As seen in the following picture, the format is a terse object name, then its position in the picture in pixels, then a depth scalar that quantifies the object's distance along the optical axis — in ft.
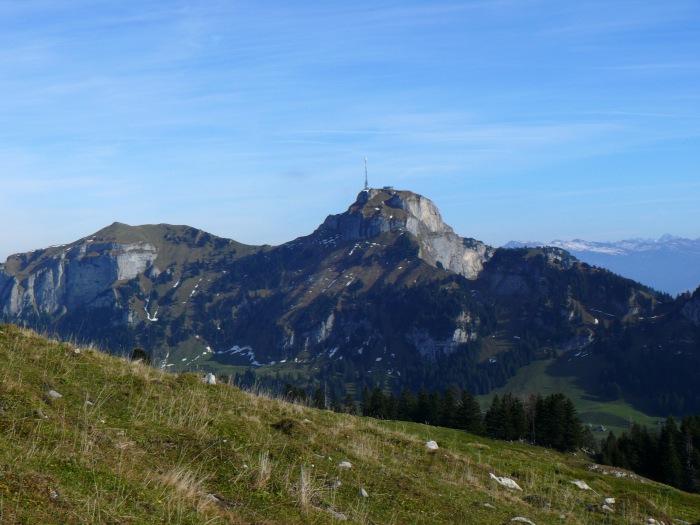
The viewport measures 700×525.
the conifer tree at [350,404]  362.74
